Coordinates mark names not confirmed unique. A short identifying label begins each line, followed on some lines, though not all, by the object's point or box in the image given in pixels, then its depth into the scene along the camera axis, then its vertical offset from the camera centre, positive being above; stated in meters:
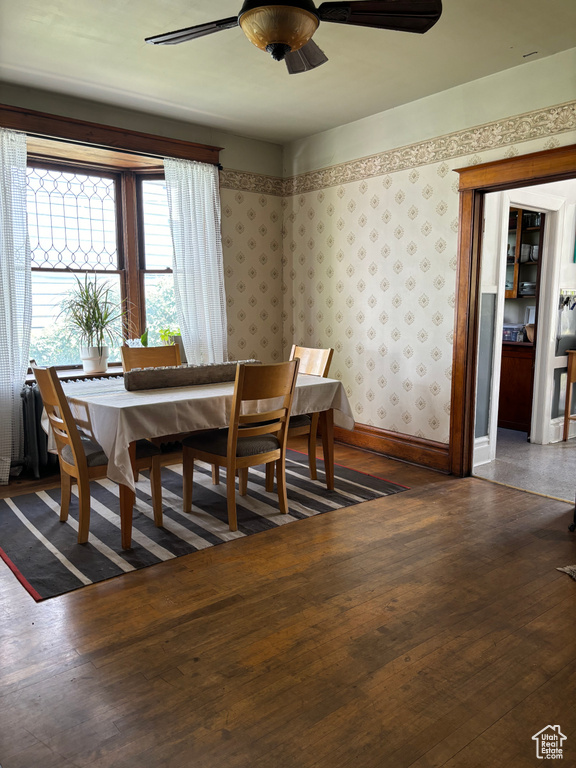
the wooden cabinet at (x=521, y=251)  6.15 +0.59
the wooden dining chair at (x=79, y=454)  2.98 -0.81
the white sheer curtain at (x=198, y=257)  4.99 +0.42
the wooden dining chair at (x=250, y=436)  3.18 -0.78
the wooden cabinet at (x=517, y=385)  5.79 -0.81
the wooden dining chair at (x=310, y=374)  3.97 -0.50
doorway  4.50 -0.32
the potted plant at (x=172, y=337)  5.08 -0.29
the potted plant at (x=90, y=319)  4.71 -0.12
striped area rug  2.85 -1.29
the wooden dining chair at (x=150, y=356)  4.18 -0.38
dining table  2.90 -0.58
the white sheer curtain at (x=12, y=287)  4.11 +0.12
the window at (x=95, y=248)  4.77 +0.50
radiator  4.27 -0.97
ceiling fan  2.12 +1.09
